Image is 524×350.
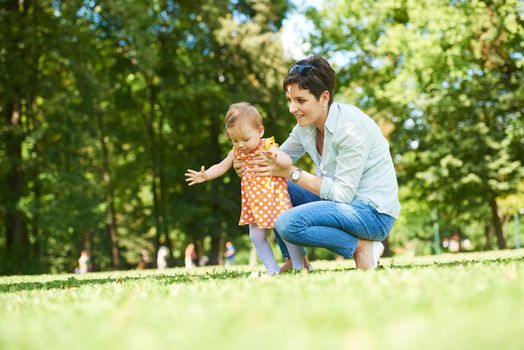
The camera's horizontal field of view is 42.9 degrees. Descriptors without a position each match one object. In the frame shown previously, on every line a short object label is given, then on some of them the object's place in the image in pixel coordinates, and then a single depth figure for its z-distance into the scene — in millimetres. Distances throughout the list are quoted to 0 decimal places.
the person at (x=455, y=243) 55094
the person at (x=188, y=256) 26080
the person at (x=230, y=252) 28200
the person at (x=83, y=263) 27516
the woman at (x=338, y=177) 5770
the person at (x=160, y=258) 27098
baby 6199
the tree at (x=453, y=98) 23750
